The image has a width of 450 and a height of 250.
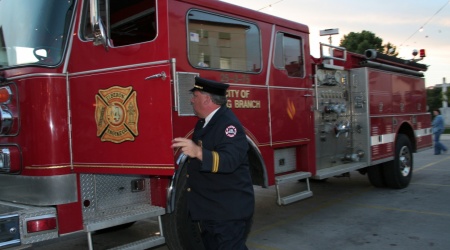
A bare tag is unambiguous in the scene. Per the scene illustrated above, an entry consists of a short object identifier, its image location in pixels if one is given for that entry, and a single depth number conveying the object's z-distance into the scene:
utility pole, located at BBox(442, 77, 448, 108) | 32.47
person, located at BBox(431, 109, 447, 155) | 13.42
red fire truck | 3.39
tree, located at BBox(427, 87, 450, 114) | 45.29
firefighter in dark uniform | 2.61
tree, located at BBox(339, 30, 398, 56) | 30.54
